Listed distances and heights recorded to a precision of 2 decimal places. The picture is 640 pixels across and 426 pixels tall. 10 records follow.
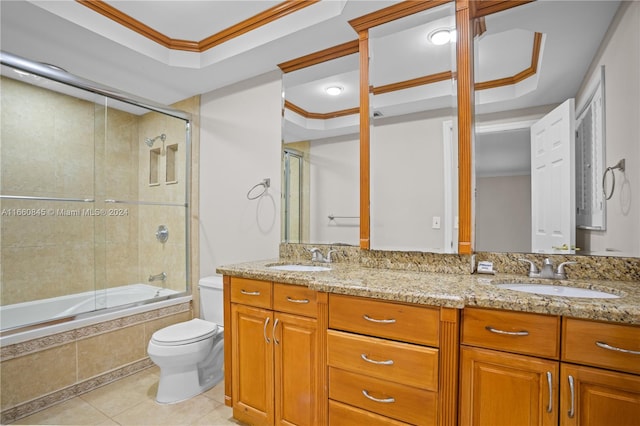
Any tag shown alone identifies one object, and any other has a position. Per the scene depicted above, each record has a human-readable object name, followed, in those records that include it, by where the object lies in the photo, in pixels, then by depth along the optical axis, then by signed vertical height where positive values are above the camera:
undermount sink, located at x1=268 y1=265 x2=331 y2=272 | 2.04 -0.34
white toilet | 2.02 -0.95
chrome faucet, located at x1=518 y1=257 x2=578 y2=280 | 1.48 -0.27
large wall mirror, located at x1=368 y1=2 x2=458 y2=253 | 1.72 +0.48
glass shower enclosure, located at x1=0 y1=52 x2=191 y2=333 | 2.34 +0.16
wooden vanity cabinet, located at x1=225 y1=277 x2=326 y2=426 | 1.54 -0.72
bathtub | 2.04 -0.73
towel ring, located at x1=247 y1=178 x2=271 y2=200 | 2.50 +0.23
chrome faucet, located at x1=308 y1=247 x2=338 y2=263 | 2.14 -0.28
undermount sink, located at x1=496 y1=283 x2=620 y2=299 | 1.33 -0.33
